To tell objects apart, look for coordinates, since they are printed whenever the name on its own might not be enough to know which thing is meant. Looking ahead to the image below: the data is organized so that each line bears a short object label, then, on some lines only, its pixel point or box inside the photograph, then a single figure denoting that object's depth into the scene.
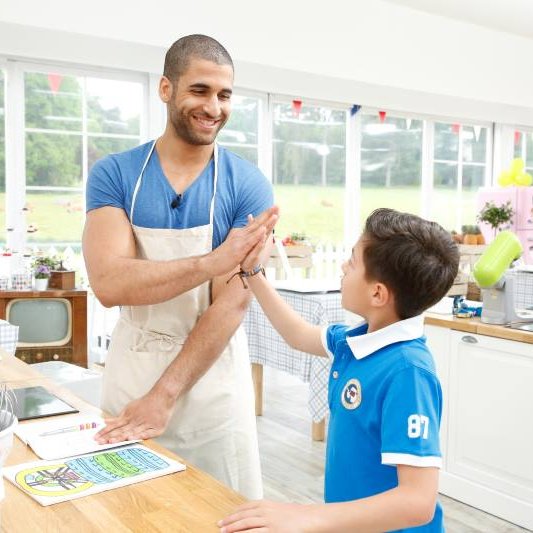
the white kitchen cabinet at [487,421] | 2.73
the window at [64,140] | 5.30
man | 1.49
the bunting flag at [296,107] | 6.89
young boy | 0.95
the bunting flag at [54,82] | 5.32
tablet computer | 1.43
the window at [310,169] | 6.93
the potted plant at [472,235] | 7.47
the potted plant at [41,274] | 4.39
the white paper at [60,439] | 1.21
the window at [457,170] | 8.18
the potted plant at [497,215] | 7.67
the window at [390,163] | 7.53
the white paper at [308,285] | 3.68
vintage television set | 4.29
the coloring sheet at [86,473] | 1.04
